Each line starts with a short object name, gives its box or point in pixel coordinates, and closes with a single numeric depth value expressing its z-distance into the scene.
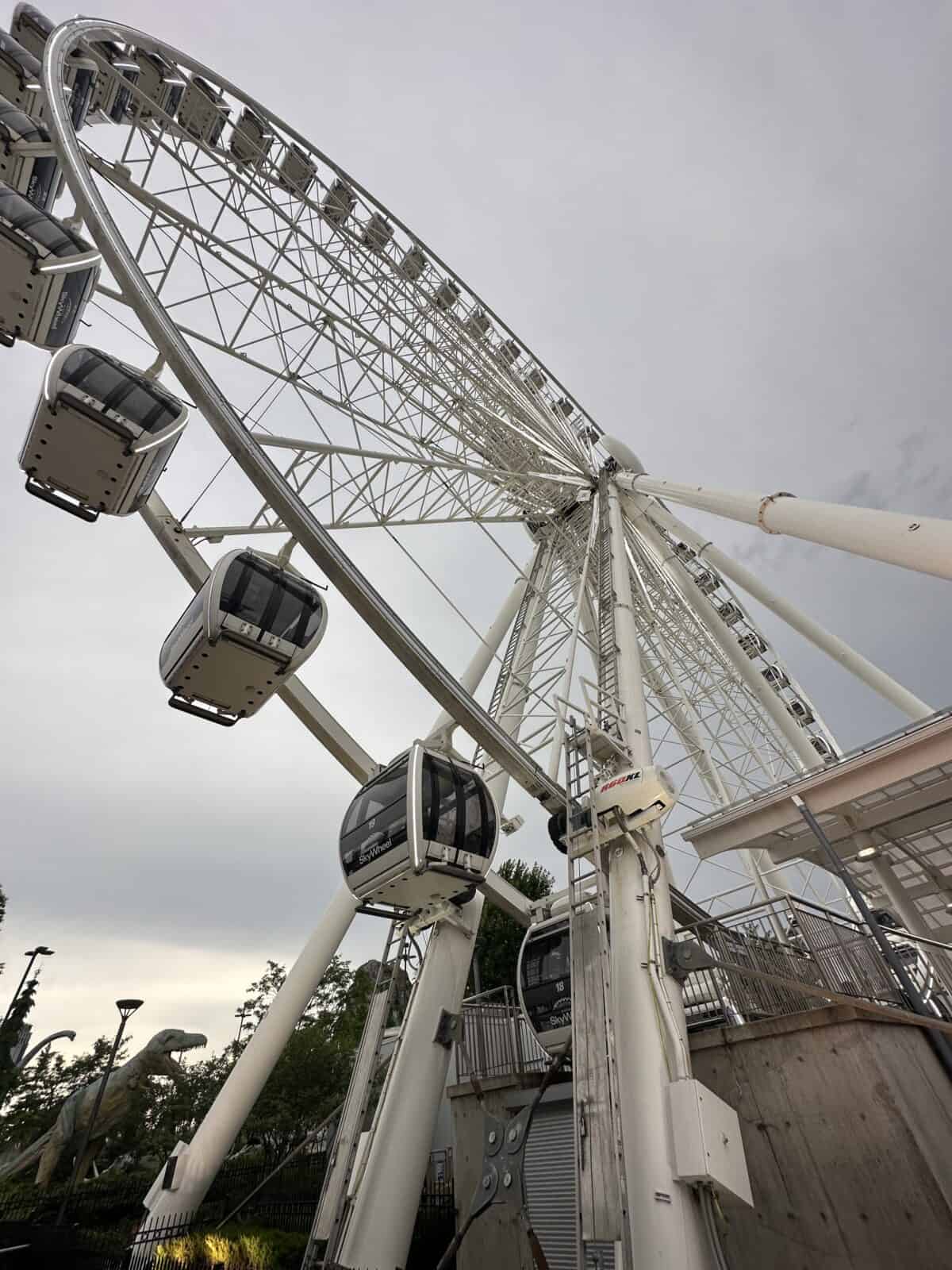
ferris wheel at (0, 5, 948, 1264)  8.21
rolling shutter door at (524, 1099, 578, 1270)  7.10
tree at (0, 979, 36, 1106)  21.08
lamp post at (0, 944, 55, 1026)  15.32
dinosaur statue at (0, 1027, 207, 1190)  18.17
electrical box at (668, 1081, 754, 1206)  5.11
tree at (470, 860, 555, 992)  26.62
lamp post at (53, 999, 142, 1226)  13.29
